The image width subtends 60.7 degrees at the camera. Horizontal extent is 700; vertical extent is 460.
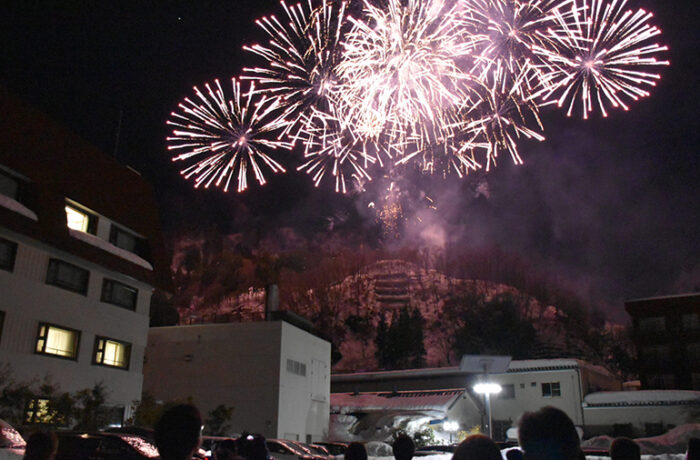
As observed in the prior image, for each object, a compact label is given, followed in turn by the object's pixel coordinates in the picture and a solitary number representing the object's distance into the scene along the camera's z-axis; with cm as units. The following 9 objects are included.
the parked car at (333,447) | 2992
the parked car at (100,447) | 1375
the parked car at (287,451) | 2230
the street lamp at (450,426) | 3780
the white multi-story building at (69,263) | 2175
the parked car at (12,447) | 1068
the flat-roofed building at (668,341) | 5191
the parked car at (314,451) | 2297
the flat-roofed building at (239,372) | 3234
